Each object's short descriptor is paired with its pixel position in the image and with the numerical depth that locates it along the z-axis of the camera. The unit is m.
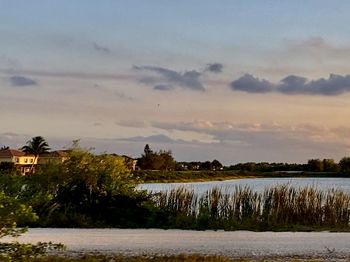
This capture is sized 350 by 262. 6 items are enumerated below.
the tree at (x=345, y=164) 102.33
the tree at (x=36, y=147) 104.31
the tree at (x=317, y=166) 106.26
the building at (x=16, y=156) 112.59
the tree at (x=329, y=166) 105.72
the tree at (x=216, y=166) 113.56
